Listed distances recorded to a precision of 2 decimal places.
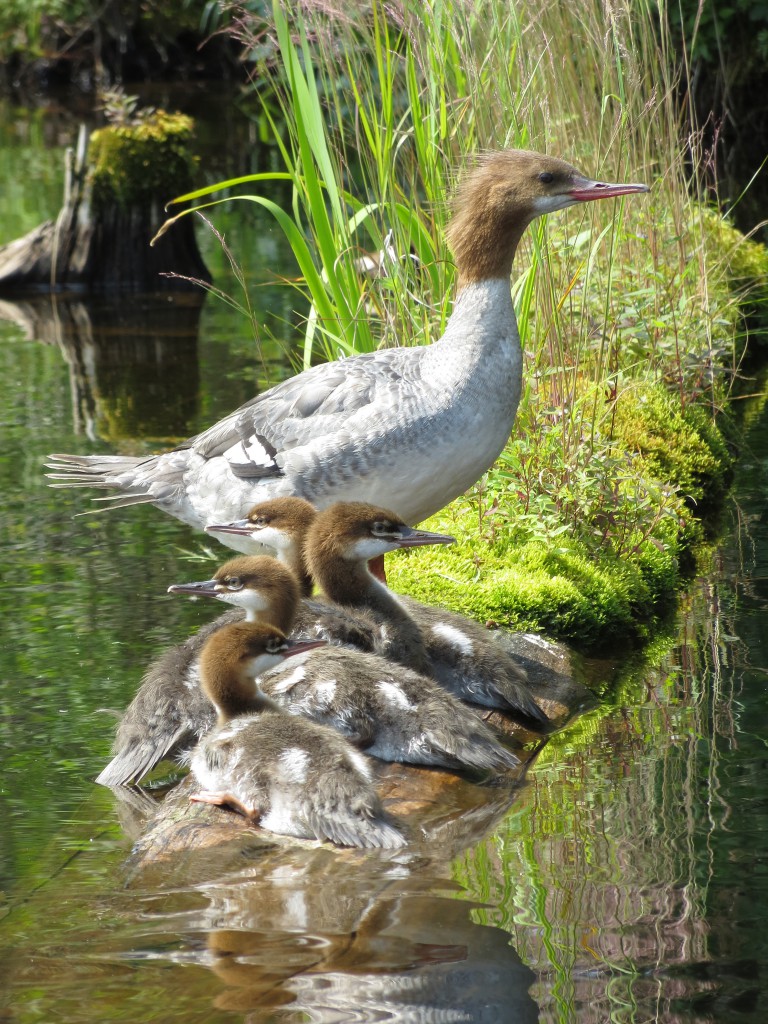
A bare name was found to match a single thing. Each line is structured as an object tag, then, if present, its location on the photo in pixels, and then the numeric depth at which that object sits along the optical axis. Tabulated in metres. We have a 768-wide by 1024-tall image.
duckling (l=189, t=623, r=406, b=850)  8.22
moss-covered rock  11.51
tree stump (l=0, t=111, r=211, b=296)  26.72
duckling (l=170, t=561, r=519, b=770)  9.15
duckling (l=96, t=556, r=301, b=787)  9.56
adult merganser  11.31
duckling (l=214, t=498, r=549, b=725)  10.12
